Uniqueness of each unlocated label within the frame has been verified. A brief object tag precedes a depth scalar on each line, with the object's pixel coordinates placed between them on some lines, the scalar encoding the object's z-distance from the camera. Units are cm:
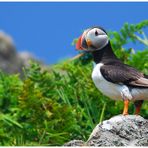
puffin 886
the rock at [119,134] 798
